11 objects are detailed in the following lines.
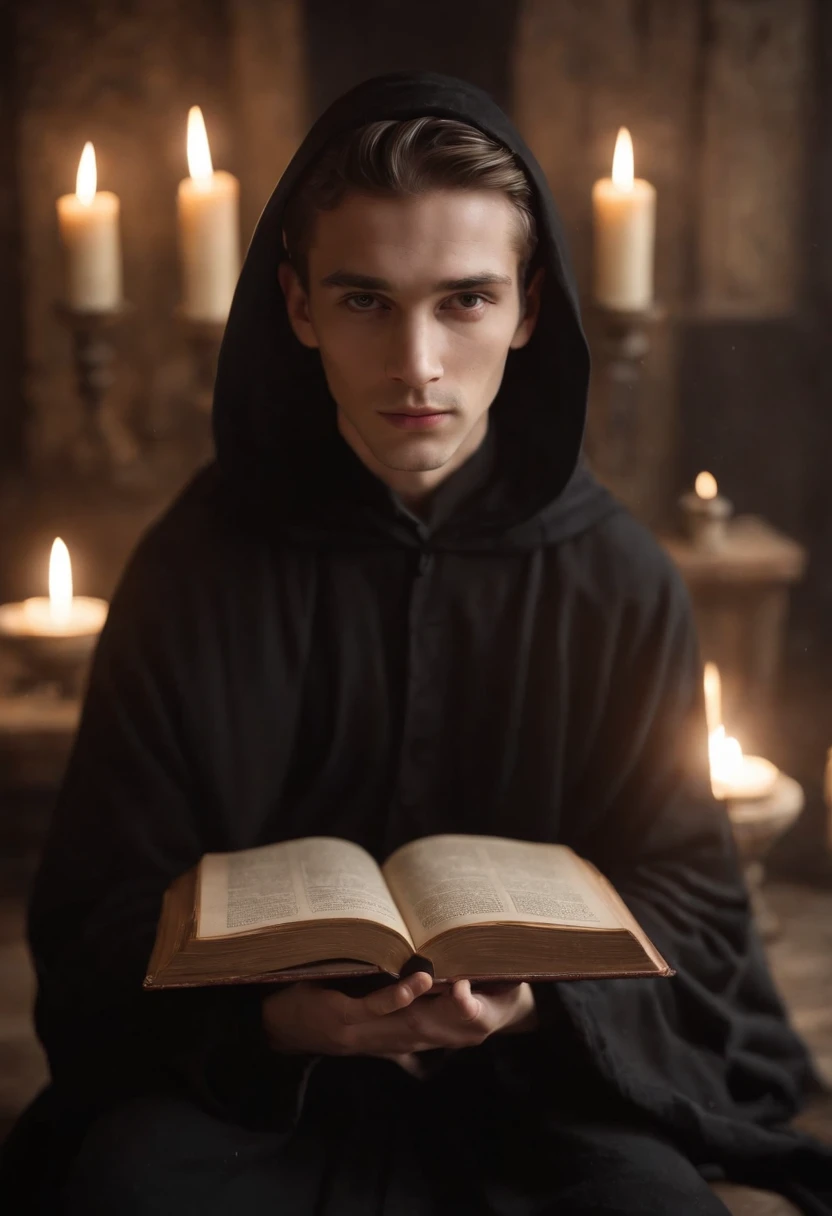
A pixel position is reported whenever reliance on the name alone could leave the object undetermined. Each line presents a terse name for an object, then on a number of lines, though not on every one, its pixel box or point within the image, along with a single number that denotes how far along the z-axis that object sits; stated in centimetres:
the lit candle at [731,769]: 295
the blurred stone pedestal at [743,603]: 337
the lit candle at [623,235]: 288
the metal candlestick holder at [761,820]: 294
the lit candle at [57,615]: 307
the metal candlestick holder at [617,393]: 297
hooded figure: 194
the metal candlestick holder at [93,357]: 302
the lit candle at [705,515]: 337
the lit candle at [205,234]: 289
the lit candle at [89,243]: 295
